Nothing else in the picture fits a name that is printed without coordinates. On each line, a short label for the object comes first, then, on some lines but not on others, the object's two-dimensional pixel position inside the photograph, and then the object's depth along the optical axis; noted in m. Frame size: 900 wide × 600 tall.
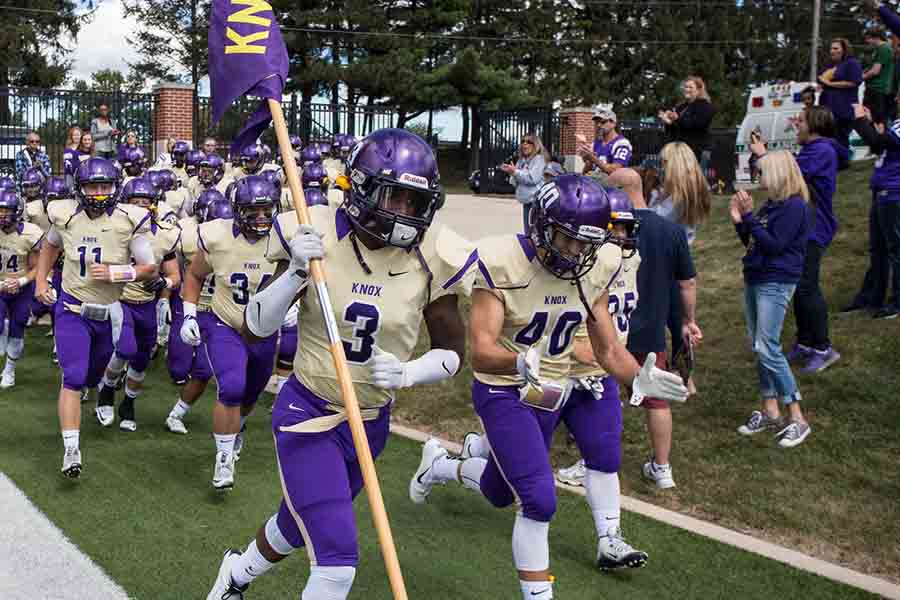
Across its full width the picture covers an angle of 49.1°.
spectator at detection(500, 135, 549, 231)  10.52
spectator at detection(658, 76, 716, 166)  10.15
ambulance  18.66
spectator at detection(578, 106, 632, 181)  9.20
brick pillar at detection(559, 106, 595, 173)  24.22
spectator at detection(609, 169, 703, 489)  6.24
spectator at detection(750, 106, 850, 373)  8.04
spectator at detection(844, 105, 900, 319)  8.43
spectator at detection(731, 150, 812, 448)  7.07
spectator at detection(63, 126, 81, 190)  13.12
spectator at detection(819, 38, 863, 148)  11.48
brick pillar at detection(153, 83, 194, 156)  22.56
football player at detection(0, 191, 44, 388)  9.06
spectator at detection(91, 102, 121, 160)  16.81
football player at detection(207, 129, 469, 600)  3.52
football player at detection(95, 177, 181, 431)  7.80
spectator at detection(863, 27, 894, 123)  12.21
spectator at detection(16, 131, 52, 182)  15.14
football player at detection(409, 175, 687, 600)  4.26
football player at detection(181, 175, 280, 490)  6.16
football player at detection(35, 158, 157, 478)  6.47
